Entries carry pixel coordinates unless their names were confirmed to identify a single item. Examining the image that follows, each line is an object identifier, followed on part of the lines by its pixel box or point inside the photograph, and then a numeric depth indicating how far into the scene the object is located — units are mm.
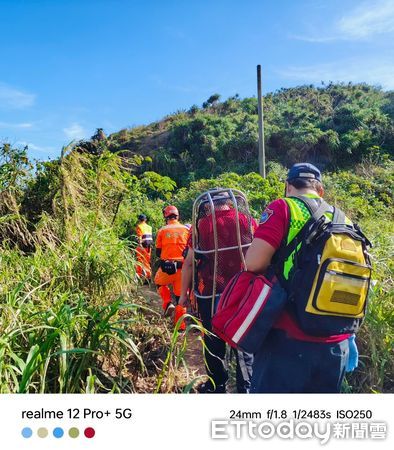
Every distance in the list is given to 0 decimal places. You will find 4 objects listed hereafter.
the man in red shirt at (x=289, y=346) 1703
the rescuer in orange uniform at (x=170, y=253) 4684
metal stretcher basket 2766
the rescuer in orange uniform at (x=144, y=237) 6328
